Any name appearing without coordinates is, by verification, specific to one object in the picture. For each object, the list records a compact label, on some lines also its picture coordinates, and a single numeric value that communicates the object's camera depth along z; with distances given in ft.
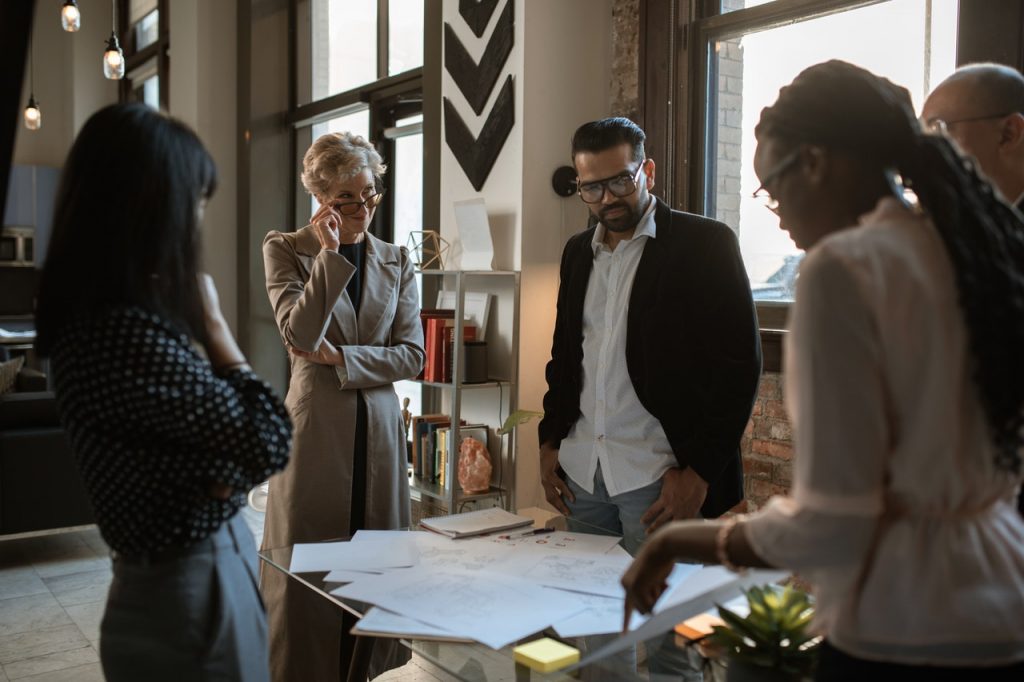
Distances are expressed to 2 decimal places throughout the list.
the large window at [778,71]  9.84
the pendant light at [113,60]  17.54
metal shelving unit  13.35
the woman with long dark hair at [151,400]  4.01
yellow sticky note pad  4.55
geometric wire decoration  14.94
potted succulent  4.14
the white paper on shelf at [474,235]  13.67
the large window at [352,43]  17.63
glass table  4.55
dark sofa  14.80
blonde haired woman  8.15
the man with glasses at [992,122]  5.43
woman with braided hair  2.80
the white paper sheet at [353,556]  5.89
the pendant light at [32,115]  25.94
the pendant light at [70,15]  15.96
